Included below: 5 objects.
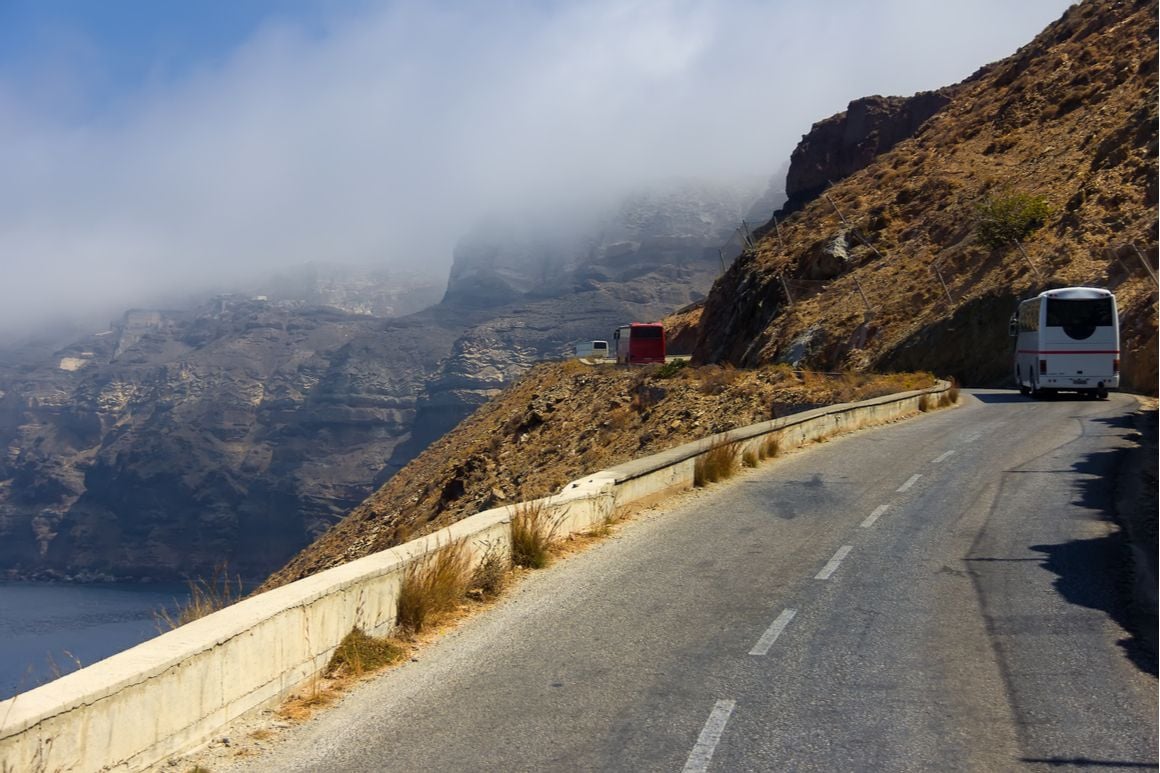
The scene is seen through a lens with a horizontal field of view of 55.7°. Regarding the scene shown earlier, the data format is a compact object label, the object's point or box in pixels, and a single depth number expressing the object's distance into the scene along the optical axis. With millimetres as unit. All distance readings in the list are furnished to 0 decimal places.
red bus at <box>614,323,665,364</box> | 62344
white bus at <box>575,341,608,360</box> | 81750
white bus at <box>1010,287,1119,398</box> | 31269
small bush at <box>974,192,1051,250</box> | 46209
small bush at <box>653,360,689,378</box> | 42322
